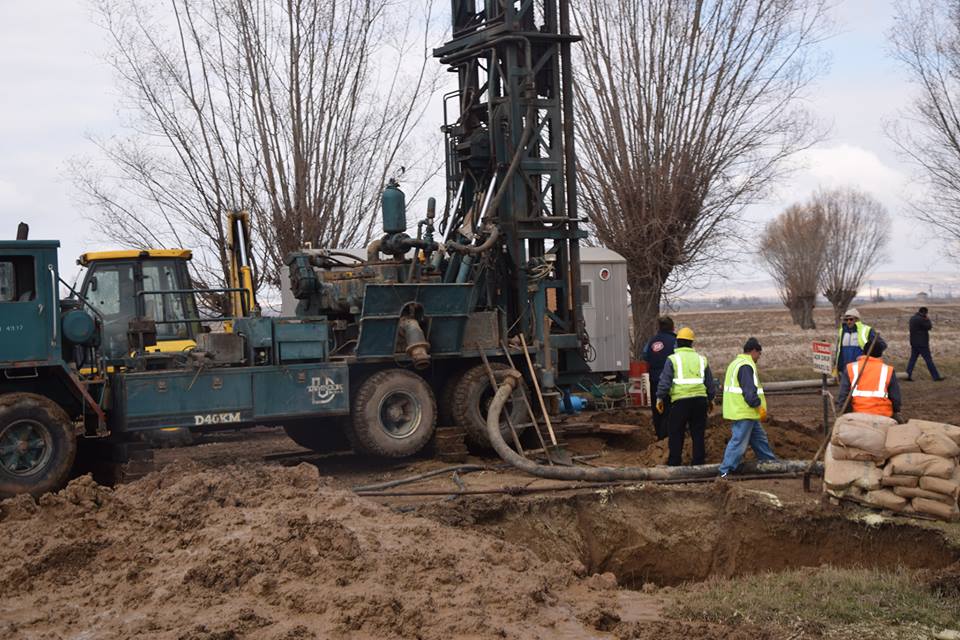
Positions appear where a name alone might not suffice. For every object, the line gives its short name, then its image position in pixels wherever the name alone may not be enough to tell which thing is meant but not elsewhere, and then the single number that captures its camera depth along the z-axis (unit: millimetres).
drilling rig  12000
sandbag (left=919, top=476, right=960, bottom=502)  9297
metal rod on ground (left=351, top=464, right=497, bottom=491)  11992
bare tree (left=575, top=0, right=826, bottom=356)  21812
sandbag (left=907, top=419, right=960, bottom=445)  9570
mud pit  10477
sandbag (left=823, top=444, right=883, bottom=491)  9805
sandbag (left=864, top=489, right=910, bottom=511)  9633
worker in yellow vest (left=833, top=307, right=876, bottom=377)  14398
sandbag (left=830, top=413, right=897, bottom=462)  9664
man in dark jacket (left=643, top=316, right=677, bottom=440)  14898
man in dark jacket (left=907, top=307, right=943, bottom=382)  22984
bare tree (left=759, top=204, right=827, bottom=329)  58497
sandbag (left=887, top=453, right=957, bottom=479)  9320
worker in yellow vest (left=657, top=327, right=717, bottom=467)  12266
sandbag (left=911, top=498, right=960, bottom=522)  9367
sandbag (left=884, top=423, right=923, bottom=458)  9523
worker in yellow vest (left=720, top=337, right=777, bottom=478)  11578
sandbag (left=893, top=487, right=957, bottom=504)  9352
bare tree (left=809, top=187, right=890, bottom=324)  57312
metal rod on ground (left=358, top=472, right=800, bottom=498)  11289
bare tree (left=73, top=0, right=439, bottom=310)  20094
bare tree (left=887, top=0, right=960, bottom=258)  23266
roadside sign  12250
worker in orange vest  10648
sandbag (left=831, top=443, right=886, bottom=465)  9734
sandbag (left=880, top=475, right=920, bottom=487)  9477
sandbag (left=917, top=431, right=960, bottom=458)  9382
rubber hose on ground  11727
